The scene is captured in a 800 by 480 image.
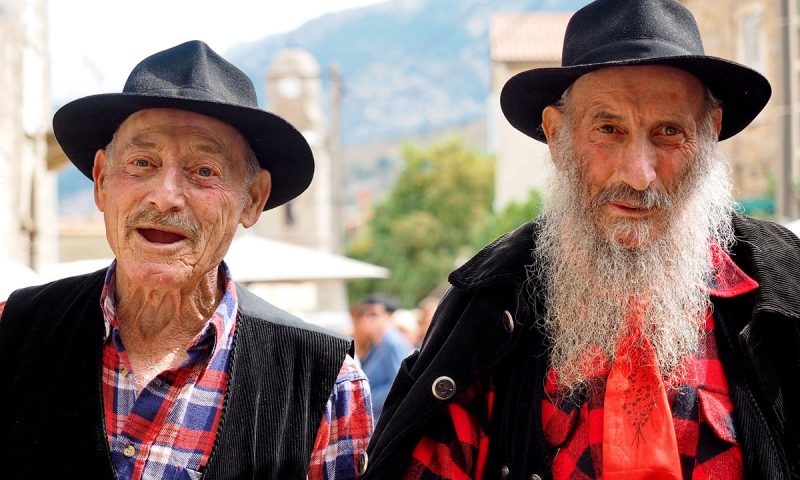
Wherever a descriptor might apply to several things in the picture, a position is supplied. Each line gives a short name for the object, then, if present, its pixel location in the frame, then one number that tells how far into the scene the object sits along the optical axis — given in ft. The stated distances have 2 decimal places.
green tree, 158.71
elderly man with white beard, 8.33
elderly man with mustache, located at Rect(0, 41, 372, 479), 8.59
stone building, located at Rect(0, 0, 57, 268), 27.30
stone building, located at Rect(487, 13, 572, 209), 95.35
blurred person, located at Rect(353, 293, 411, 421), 26.25
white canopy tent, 27.02
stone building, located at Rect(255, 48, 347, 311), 139.23
